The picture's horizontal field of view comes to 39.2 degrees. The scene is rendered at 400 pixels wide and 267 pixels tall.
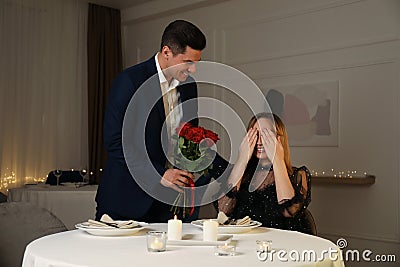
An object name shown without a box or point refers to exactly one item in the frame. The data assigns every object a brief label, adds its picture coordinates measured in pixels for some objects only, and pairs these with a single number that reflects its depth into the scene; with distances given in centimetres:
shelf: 396
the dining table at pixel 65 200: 443
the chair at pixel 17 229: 263
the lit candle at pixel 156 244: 179
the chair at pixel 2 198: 399
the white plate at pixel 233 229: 217
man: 246
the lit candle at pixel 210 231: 197
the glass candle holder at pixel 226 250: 174
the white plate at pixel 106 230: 204
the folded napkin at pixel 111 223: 209
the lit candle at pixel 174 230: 199
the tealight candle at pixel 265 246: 178
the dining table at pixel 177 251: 164
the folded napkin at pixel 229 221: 225
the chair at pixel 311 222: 285
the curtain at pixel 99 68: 583
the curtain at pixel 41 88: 530
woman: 275
